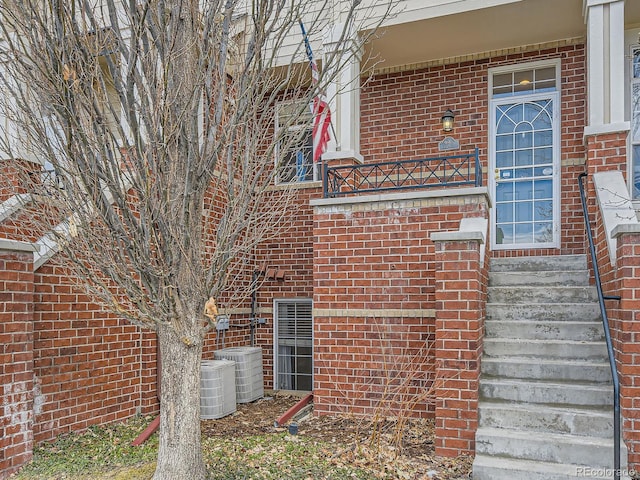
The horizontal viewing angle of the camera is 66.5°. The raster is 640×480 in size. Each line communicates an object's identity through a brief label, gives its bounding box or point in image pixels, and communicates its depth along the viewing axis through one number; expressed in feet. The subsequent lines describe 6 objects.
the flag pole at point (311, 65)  13.43
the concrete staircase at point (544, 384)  13.46
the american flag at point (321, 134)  20.22
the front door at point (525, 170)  23.26
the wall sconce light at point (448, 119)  23.75
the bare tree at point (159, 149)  11.09
